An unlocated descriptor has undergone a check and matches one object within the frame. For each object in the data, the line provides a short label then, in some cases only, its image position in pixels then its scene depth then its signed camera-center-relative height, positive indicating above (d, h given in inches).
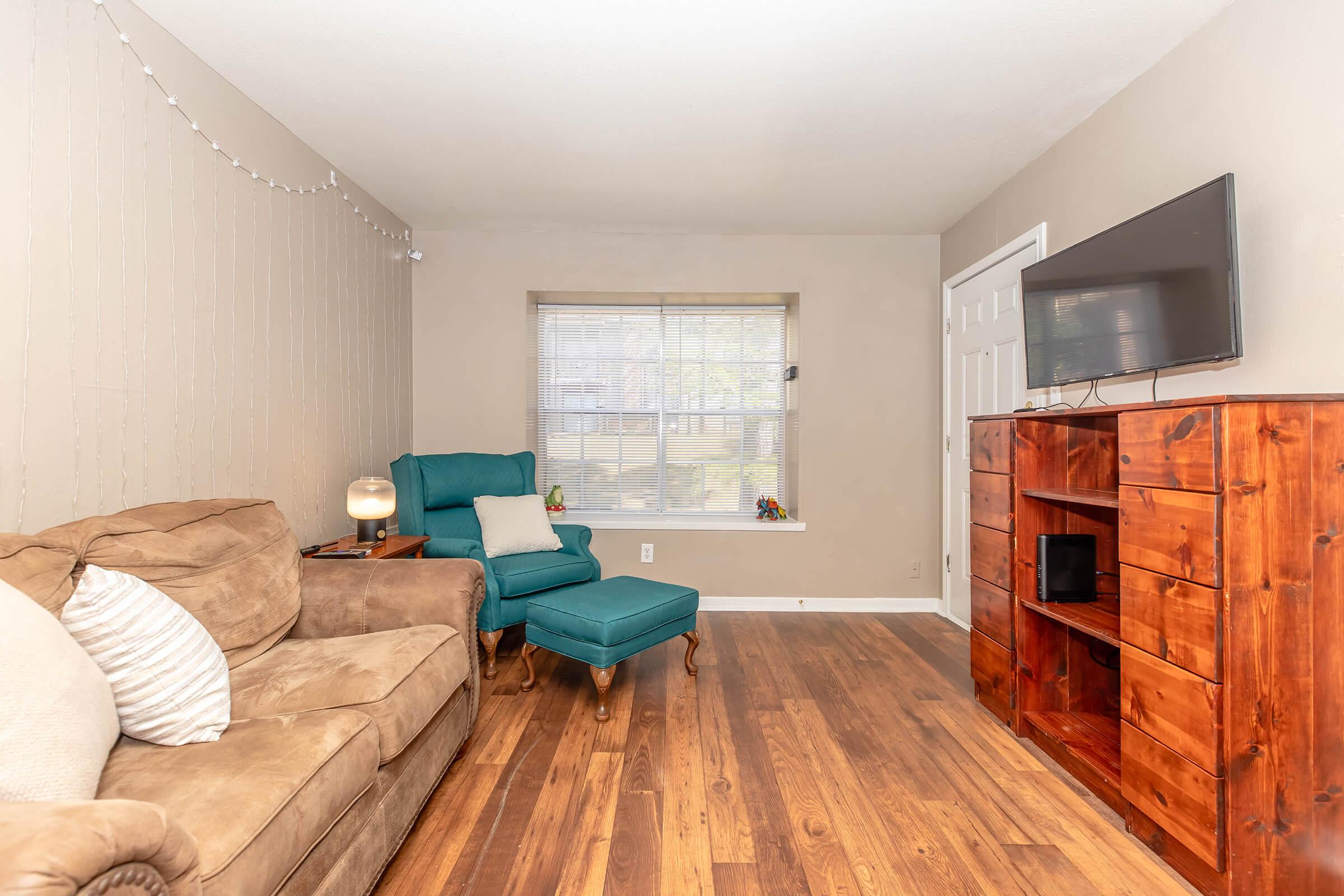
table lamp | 112.8 -9.6
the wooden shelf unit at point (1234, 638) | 59.1 -18.4
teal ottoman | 100.1 -27.5
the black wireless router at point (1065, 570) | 90.3 -17.2
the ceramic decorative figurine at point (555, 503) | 166.6 -13.4
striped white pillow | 50.6 -16.7
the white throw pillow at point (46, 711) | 37.3 -16.2
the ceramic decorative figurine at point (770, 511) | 169.0 -16.0
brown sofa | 32.9 -22.5
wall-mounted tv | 71.4 +19.5
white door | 126.6 +18.0
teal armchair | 116.5 -15.5
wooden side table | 105.8 -16.2
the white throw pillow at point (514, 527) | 132.6 -15.8
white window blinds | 175.8 +10.8
